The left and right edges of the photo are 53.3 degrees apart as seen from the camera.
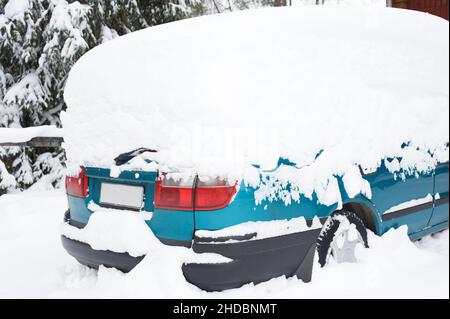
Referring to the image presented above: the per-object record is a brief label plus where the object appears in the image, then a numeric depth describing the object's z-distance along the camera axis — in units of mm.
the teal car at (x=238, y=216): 2301
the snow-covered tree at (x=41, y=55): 8070
